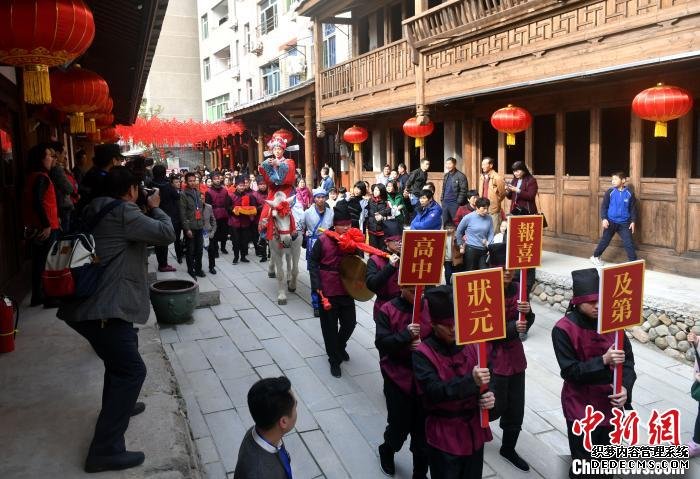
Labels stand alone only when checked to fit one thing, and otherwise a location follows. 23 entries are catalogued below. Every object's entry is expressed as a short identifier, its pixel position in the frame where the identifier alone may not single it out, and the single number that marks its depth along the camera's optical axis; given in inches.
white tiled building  1005.8
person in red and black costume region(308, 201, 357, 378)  257.9
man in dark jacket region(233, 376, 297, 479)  105.3
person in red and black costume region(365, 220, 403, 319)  196.2
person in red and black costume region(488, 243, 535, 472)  179.8
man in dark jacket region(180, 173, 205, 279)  414.6
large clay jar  319.9
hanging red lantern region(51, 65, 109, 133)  253.1
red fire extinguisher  199.9
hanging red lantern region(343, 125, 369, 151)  666.8
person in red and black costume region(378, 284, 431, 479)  168.7
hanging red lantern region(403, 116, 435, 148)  527.8
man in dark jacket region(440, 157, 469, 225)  470.6
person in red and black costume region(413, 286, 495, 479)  134.0
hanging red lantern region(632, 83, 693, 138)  307.6
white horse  378.3
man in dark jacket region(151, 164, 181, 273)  402.9
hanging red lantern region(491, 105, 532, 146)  412.2
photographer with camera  133.8
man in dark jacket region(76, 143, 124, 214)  150.7
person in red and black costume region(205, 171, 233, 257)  494.3
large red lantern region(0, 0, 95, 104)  160.6
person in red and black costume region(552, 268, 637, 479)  148.8
